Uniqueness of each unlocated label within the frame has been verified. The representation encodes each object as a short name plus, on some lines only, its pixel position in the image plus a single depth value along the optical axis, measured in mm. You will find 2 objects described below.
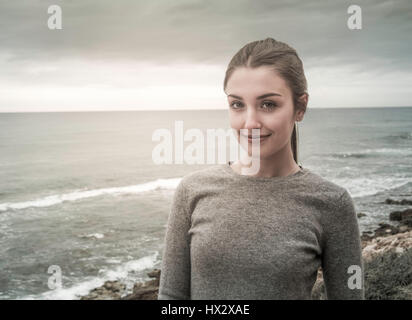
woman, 1511
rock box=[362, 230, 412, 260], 7168
